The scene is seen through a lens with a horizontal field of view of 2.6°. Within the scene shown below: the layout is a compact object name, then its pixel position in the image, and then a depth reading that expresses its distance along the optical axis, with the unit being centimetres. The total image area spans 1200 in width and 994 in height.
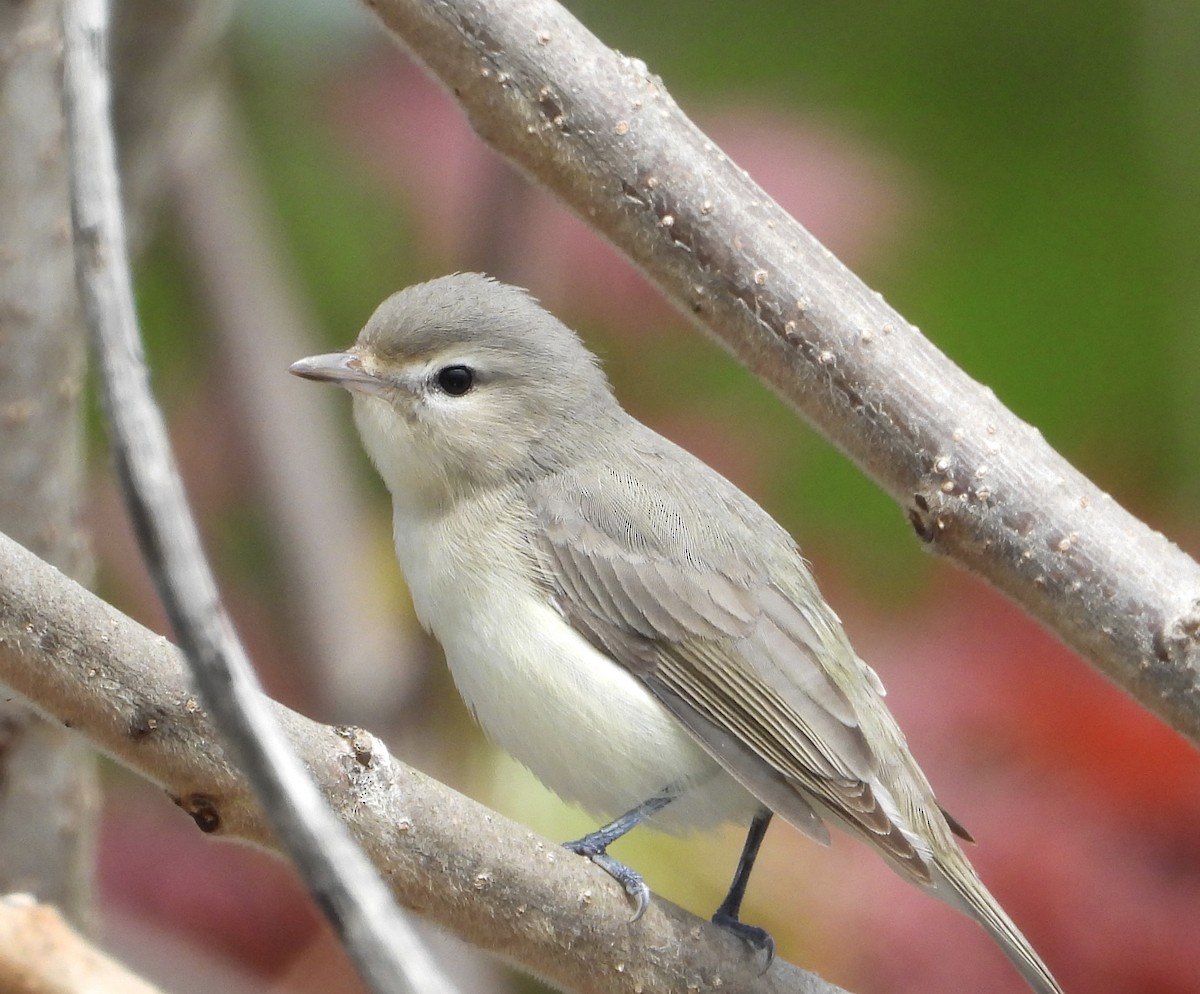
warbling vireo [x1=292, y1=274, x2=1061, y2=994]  297
